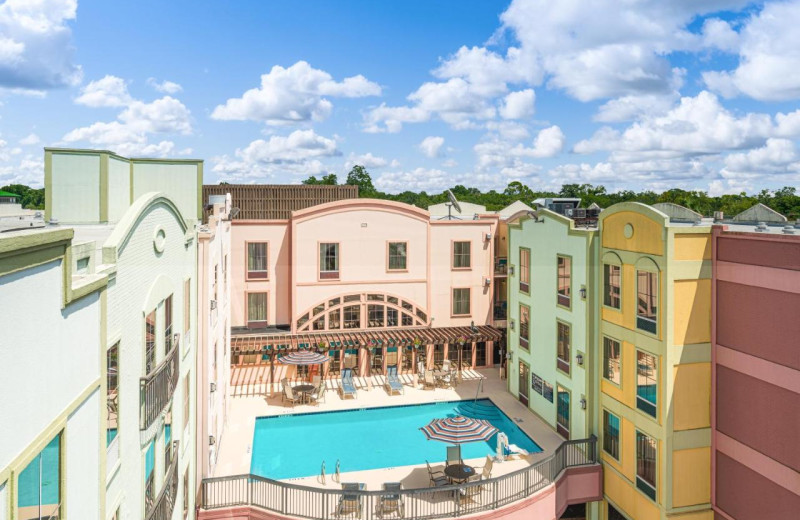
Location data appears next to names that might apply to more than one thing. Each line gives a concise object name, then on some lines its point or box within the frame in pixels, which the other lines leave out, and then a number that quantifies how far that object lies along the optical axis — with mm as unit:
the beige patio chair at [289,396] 22734
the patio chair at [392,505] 14570
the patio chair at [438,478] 16297
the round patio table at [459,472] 16062
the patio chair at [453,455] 17250
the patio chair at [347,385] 24047
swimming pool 18203
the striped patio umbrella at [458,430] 16453
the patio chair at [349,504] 14570
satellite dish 31766
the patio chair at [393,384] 24594
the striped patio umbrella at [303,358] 23359
